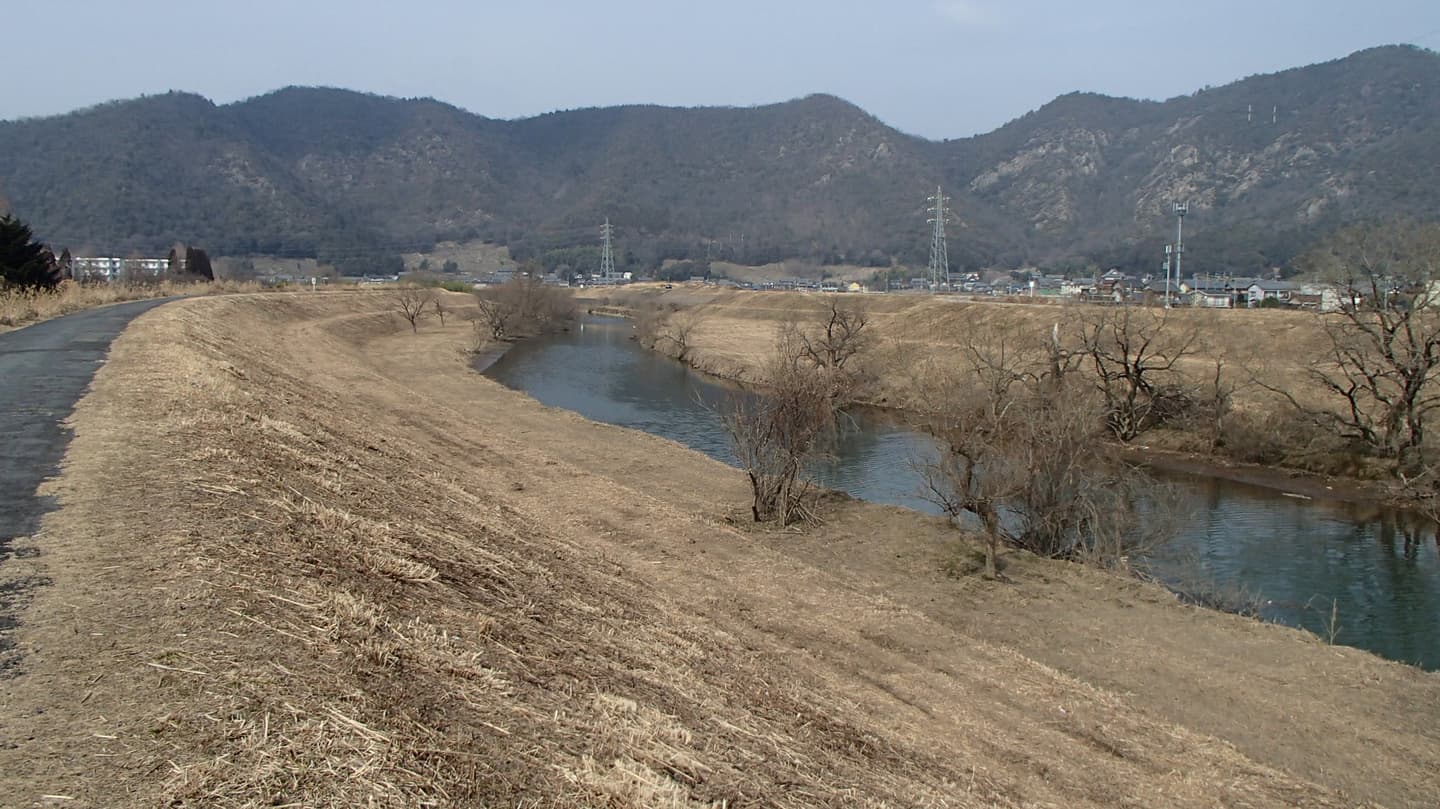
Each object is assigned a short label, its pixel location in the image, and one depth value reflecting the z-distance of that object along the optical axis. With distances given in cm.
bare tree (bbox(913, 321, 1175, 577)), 1647
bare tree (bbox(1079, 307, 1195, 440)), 3094
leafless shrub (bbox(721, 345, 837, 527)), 1748
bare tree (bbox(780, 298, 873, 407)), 3597
